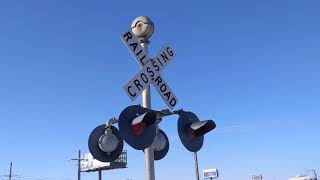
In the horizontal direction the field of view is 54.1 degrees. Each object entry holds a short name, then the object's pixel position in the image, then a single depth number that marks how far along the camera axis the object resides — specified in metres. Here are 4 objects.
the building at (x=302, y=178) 77.74
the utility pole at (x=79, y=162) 47.00
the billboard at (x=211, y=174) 53.65
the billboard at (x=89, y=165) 51.88
